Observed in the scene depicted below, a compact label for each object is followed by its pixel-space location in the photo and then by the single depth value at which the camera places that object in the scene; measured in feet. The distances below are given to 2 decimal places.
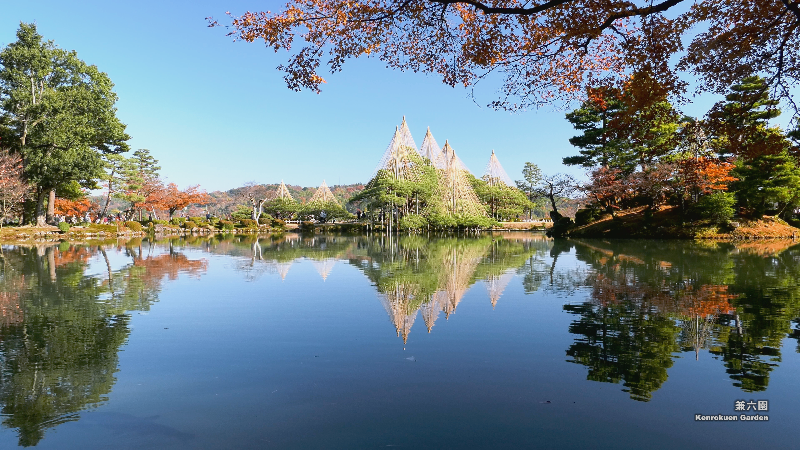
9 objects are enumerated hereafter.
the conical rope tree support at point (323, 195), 171.22
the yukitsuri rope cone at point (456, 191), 122.93
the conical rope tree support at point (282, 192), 177.36
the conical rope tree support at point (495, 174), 162.20
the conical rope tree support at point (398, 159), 121.39
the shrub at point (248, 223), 136.67
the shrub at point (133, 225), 104.62
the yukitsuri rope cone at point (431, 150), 138.62
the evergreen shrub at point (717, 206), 72.08
